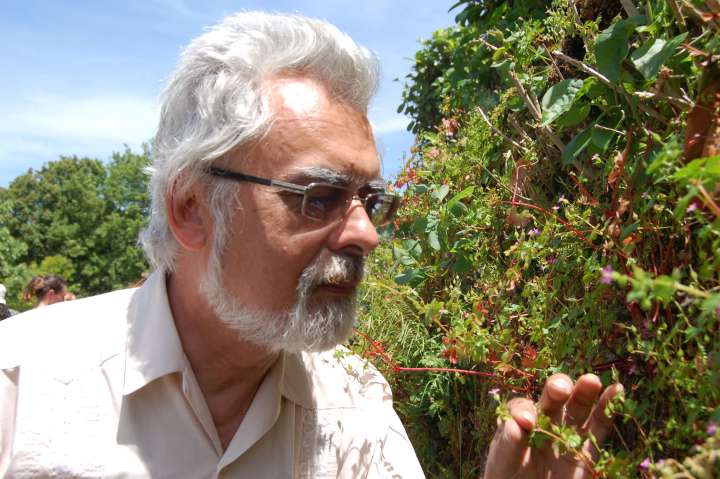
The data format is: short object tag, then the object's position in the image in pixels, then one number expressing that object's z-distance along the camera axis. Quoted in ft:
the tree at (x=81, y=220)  125.18
